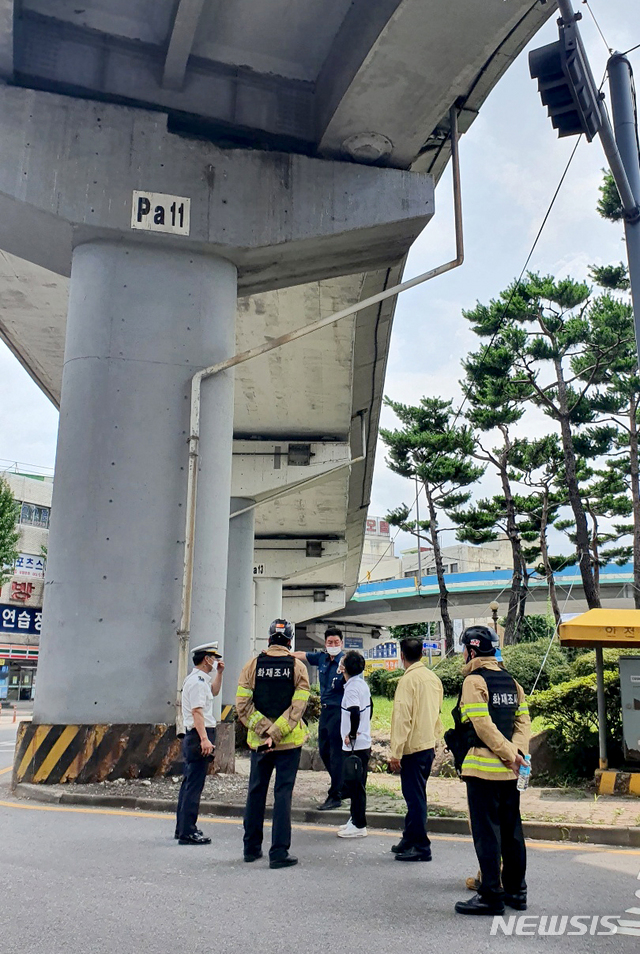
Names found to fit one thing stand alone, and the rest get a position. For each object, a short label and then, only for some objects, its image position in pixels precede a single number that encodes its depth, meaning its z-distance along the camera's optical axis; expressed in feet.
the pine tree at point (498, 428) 109.60
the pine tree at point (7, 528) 123.24
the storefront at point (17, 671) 154.30
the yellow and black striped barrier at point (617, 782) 30.55
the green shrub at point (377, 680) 127.85
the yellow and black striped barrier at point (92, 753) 28.22
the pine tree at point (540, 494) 121.60
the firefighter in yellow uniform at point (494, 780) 15.44
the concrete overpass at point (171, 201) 29.35
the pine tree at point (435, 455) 131.54
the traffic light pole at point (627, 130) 27.48
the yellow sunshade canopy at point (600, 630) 31.07
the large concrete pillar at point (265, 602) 108.68
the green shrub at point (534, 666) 63.36
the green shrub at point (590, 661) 40.01
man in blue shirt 27.99
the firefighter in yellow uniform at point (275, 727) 19.54
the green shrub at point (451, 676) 73.73
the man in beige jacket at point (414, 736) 20.56
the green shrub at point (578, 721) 34.04
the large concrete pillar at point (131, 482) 29.22
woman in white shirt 23.03
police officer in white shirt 21.52
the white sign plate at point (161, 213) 32.12
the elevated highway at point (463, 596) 177.17
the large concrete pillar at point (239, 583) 74.54
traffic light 24.57
